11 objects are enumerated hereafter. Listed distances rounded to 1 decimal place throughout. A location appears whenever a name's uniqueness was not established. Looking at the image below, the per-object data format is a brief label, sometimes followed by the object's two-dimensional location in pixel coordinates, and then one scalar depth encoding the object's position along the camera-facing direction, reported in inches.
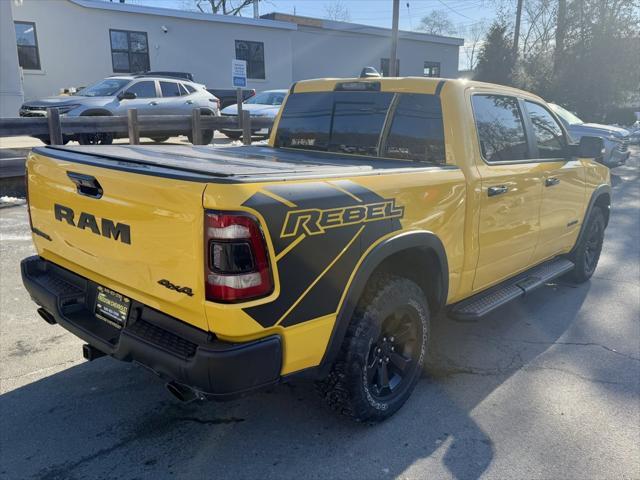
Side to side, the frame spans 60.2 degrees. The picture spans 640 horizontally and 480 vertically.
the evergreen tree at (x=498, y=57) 1043.3
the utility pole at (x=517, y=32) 1050.7
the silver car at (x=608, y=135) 514.0
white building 794.2
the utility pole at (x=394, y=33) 708.7
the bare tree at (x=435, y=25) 1951.3
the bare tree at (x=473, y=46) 1980.8
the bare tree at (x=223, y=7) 1635.8
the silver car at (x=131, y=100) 520.1
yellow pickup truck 89.7
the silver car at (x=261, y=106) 632.4
